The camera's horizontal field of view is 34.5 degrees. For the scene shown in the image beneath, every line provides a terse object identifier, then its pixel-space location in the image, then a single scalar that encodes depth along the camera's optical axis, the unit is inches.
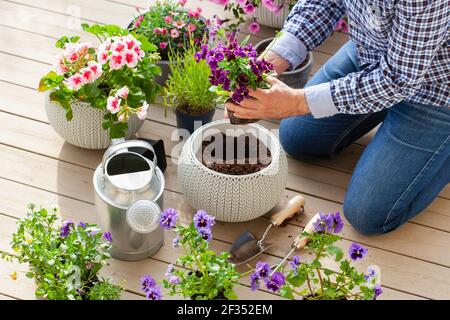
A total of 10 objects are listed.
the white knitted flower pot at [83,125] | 91.4
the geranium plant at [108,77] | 86.8
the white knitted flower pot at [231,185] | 83.7
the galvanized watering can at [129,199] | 78.2
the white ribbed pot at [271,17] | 119.6
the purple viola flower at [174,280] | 69.1
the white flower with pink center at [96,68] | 86.4
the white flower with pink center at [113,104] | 86.0
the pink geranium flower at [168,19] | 104.7
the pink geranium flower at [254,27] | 116.9
